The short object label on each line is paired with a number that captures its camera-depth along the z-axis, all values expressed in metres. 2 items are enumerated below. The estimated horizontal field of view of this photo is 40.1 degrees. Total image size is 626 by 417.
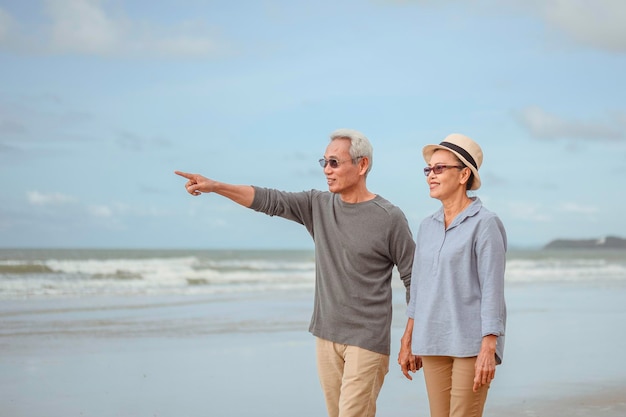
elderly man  3.83
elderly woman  3.18
